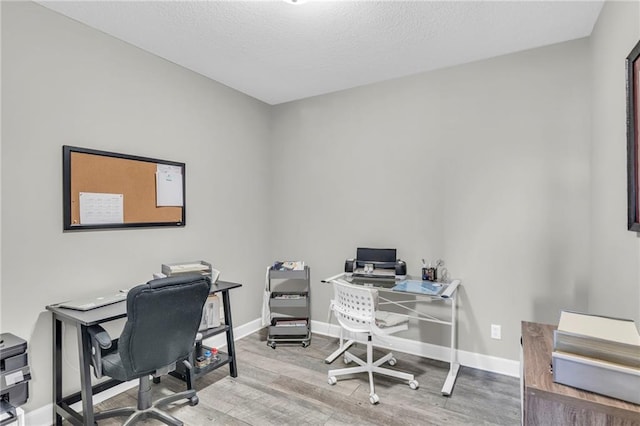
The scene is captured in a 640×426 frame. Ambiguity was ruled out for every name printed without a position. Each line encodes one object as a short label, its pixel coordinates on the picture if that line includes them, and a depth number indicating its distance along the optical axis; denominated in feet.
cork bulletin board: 7.36
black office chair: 5.99
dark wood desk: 3.52
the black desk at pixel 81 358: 6.29
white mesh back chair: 7.97
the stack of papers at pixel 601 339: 3.67
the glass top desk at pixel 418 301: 8.27
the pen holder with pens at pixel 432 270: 9.55
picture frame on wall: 4.91
